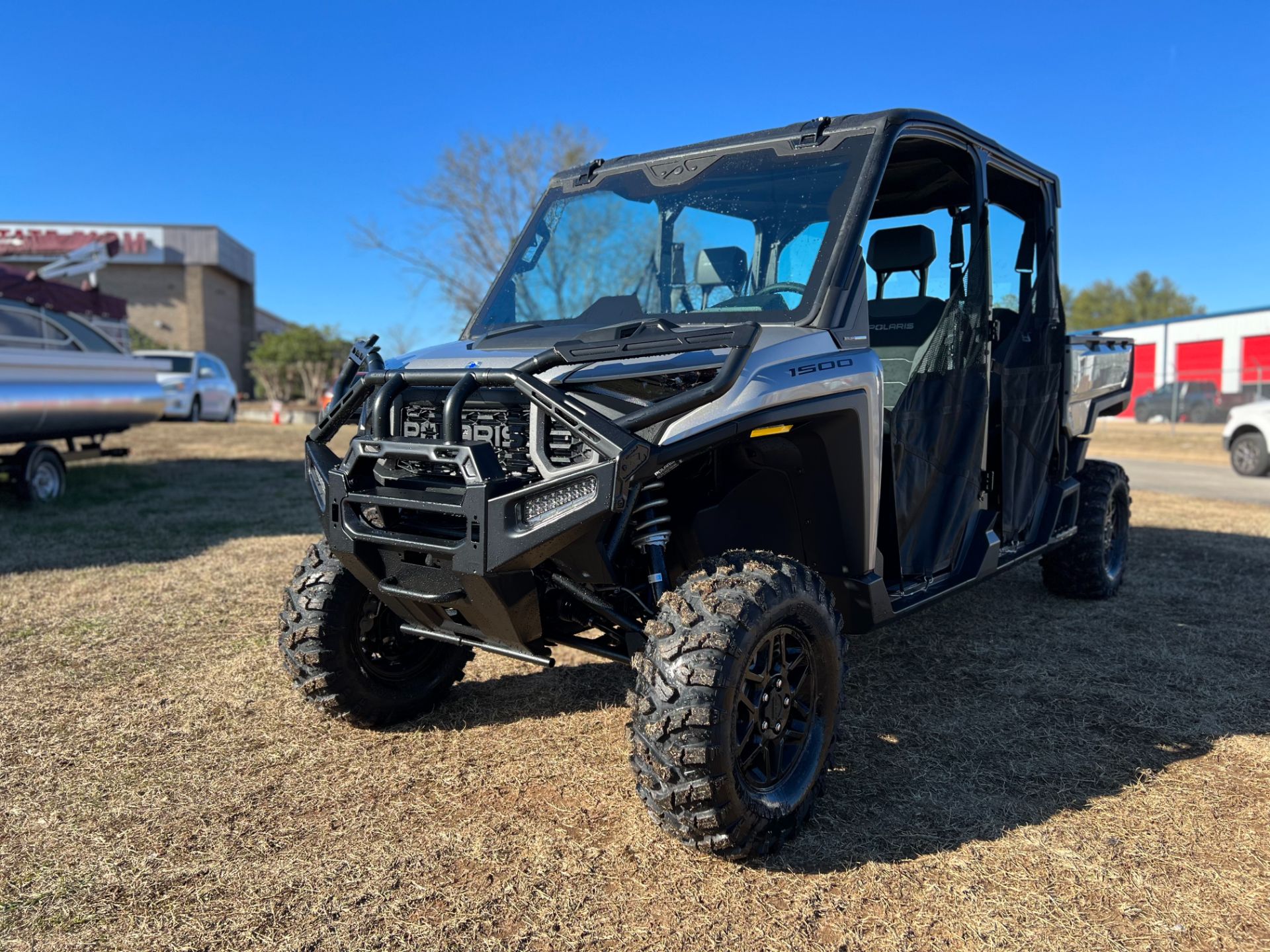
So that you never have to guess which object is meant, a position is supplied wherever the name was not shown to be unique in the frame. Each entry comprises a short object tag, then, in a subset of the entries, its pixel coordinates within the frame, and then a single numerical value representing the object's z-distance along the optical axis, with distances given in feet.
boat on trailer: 30.81
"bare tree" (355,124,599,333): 84.79
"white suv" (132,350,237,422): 64.90
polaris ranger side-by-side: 9.55
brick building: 127.03
